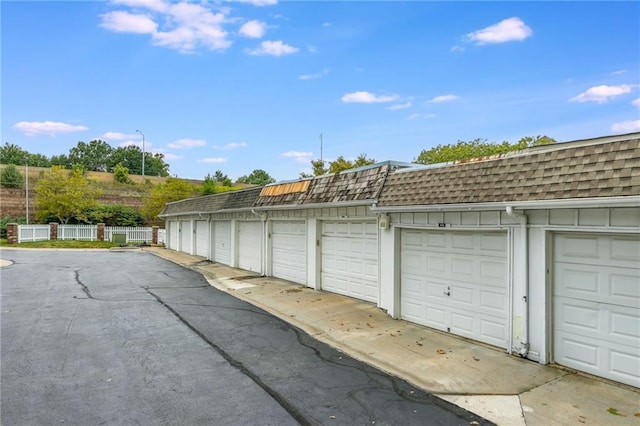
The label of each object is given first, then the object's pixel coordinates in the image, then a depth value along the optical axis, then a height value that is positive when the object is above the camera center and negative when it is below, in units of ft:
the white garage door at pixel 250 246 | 50.37 -4.45
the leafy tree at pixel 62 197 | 113.91 +5.13
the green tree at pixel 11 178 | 143.13 +14.65
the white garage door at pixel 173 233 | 91.40 -4.80
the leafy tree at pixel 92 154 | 276.82 +44.09
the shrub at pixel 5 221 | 111.34 -2.07
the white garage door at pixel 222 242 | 59.93 -4.60
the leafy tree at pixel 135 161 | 286.25 +40.88
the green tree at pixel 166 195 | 122.42 +6.11
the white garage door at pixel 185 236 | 81.74 -4.77
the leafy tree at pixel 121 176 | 195.72 +19.48
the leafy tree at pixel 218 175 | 230.48 +23.60
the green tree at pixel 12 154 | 238.68 +38.23
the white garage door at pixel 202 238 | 70.37 -4.54
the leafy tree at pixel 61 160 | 257.92 +37.62
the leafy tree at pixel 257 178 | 234.52 +22.67
